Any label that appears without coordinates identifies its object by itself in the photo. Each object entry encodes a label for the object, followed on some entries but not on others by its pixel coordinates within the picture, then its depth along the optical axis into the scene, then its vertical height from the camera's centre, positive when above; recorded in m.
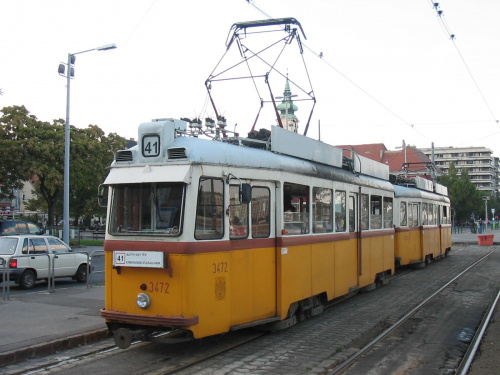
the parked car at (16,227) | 27.28 -0.21
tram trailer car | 17.95 -0.13
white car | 14.47 -1.00
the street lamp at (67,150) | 20.08 +2.75
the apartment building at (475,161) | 153.38 +17.15
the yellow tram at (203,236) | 6.89 -0.19
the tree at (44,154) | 31.38 +4.21
